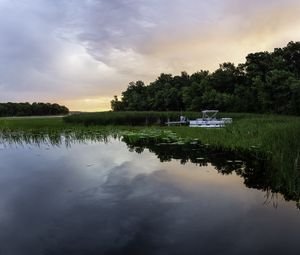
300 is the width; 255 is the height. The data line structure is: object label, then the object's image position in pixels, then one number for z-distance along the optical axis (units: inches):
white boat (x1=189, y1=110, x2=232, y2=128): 834.9
